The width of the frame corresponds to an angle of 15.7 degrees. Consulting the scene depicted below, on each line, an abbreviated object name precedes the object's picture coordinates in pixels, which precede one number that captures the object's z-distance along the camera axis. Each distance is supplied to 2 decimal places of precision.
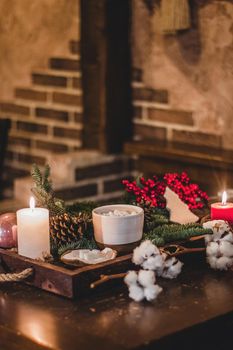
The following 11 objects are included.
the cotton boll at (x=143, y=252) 2.02
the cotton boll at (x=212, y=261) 2.18
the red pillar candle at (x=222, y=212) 2.41
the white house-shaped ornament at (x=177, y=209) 2.46
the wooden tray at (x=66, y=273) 1.99
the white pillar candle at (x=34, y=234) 2.14
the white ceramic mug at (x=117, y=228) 2.16
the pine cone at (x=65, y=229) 2.22
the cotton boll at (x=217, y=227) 2.22
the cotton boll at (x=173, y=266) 2.10
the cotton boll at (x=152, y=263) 2.03
